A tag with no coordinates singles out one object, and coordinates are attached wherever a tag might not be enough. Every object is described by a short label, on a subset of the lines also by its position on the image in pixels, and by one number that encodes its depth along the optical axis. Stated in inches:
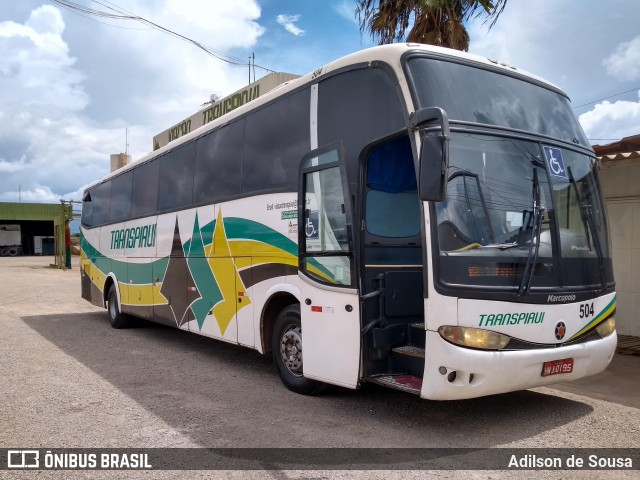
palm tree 494.0
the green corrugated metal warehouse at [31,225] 2345.0
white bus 185.6
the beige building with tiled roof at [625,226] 361.7
